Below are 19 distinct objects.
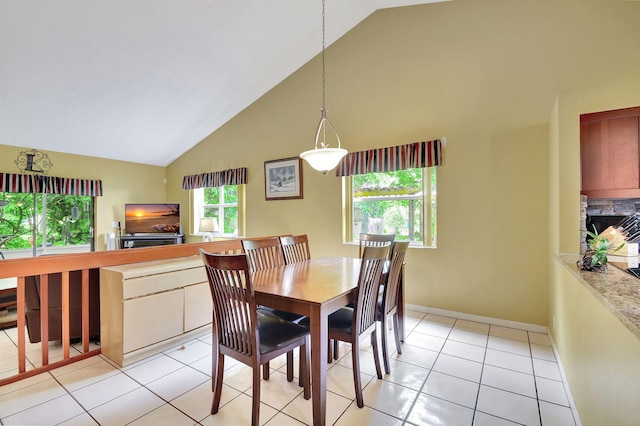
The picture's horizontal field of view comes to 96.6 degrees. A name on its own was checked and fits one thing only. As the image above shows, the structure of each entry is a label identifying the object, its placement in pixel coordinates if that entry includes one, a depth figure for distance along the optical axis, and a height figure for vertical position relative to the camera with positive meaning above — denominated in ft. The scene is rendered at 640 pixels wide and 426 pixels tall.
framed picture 14.66 +1.84
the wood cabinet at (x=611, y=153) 7.50 +1.58
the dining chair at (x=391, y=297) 7.23 -2.24
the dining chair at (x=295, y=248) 9.87 -1.28
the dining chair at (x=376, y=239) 10.28 -0.98
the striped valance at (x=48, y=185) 14.73 +1.68
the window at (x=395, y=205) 11.40 +0.35
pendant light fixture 7.85 +1.56
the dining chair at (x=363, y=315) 6.06 -2.39
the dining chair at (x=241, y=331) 5.17 -2.37
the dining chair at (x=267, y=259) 7.02 -1.49
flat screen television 18.59 -0.28
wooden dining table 5.12 -1.63
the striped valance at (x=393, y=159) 10.84 +2.22
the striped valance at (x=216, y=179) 16.81 +2.22
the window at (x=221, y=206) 17.96 +0.51
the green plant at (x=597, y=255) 5.50 -0.85
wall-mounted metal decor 15.26 +2.91
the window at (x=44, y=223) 15.49 -0.51
